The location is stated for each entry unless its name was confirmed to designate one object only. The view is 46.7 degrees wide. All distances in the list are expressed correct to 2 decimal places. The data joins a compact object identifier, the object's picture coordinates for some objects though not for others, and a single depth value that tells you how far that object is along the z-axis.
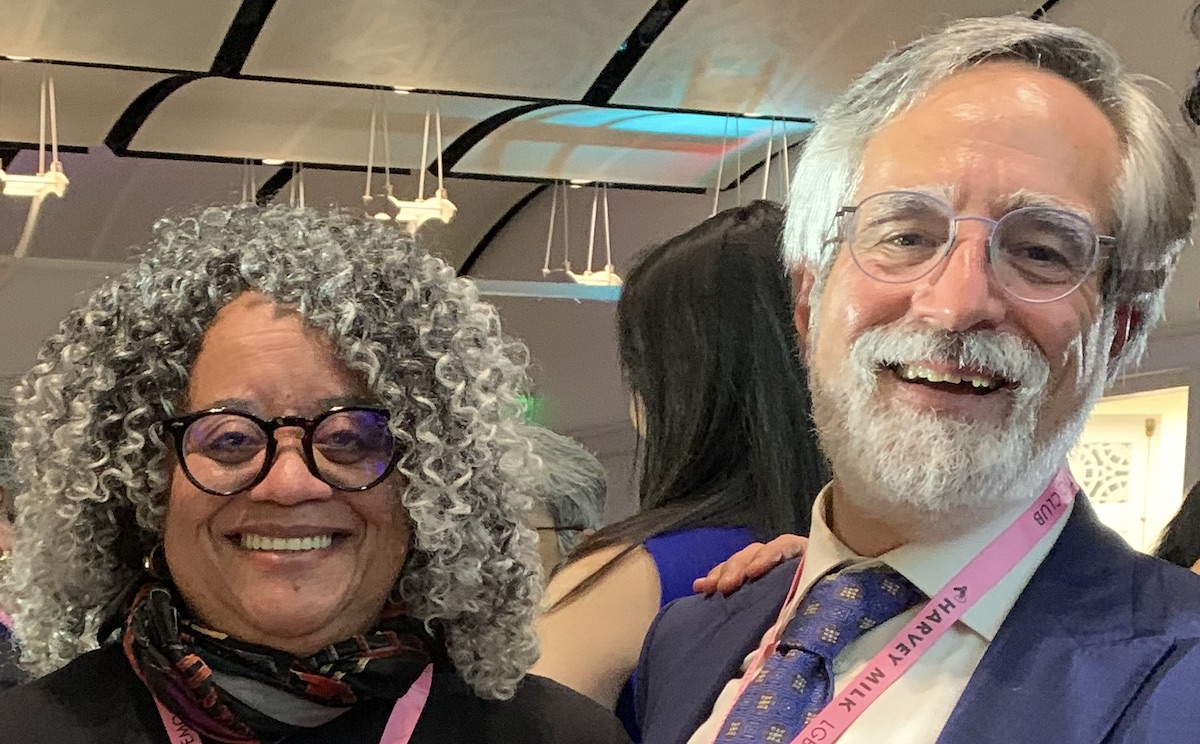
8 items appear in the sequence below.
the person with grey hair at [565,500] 3.27
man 1.38
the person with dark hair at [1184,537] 2.00
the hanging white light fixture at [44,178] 6.98
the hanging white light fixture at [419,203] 7.92
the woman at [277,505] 1.49
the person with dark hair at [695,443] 1.91
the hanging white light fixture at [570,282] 10.17
